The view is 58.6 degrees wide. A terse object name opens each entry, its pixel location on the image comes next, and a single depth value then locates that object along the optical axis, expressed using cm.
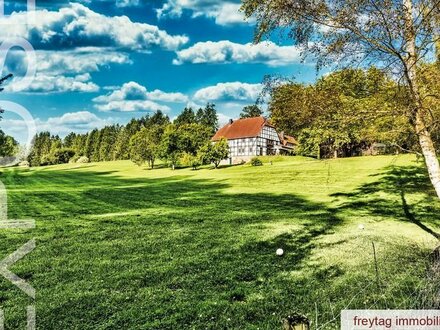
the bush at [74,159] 12938
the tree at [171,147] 6700
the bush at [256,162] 5966
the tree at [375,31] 881
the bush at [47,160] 11684
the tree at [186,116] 12950
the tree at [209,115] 12988
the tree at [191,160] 6170
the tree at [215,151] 6061
